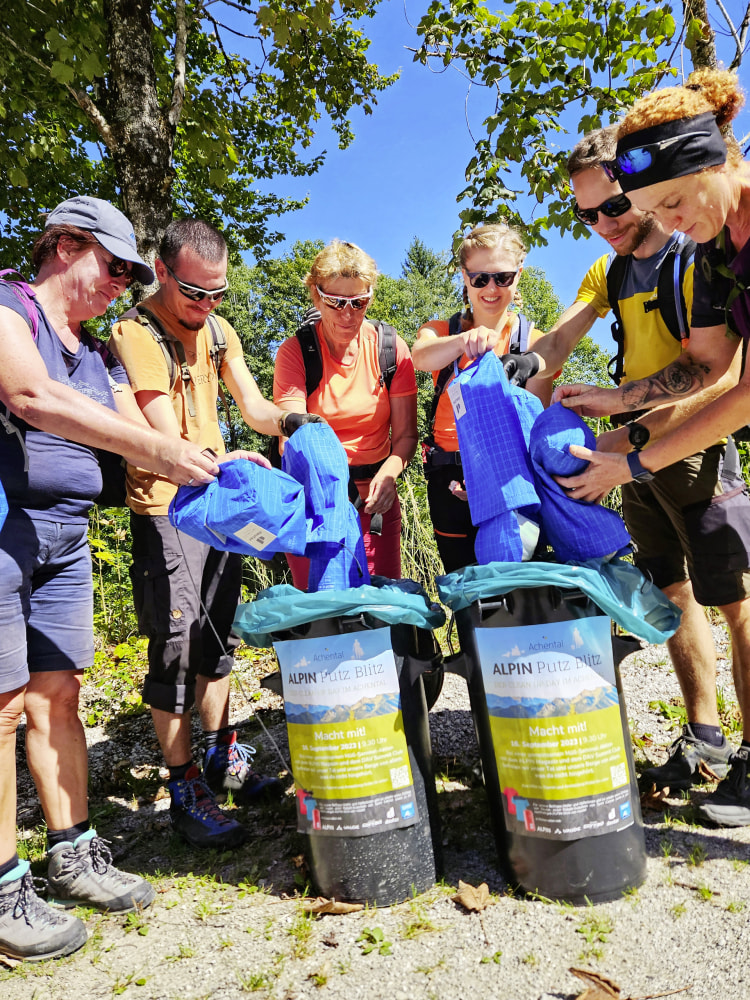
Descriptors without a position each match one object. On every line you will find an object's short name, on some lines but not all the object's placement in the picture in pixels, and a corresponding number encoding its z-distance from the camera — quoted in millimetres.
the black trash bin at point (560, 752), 1947
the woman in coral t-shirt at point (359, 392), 2812
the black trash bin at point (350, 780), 2035
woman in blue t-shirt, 2008
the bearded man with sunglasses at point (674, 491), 2393
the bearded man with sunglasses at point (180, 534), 2561
